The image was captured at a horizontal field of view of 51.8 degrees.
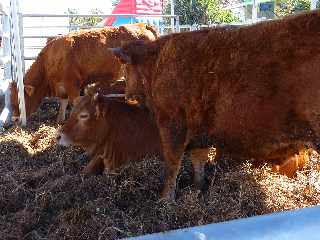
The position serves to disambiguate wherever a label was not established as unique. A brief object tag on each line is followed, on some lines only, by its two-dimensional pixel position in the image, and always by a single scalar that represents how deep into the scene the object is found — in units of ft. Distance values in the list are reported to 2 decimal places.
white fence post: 17.59
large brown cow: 7.48
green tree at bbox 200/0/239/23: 63.50
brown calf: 11.66
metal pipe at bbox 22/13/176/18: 23.31
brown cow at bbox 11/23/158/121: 19.36
